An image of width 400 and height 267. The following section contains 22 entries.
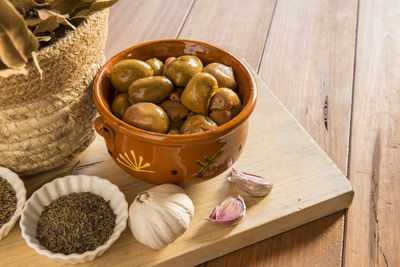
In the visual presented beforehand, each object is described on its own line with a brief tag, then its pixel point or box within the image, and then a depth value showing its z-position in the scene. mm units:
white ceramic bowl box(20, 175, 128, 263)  535
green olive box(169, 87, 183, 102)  596
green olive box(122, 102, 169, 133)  549
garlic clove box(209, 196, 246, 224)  596
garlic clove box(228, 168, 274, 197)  630
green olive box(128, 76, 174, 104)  580
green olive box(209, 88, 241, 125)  573
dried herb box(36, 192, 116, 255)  552
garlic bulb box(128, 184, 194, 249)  543
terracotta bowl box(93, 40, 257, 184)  536
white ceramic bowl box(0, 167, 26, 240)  564
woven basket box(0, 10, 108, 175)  505
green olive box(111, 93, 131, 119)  587
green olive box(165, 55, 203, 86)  602
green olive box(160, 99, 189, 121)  581
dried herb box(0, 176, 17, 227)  575
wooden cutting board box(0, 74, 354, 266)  570
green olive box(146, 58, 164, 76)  631
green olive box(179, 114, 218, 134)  551
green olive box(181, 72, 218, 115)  570
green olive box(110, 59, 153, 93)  597
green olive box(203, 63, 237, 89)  609
